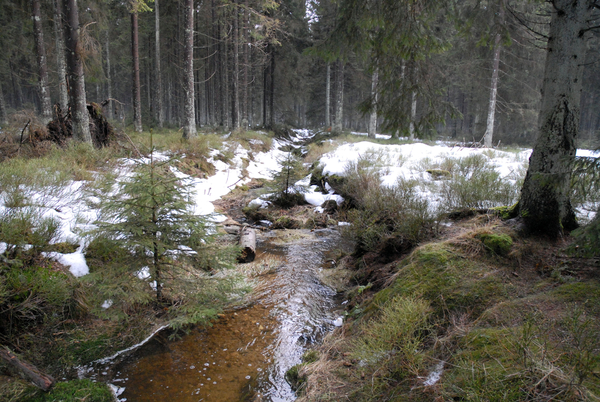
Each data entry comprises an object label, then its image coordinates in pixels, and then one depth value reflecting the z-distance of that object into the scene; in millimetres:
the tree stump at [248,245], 6027
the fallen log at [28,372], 2455
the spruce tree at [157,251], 3359
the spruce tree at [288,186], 9731
